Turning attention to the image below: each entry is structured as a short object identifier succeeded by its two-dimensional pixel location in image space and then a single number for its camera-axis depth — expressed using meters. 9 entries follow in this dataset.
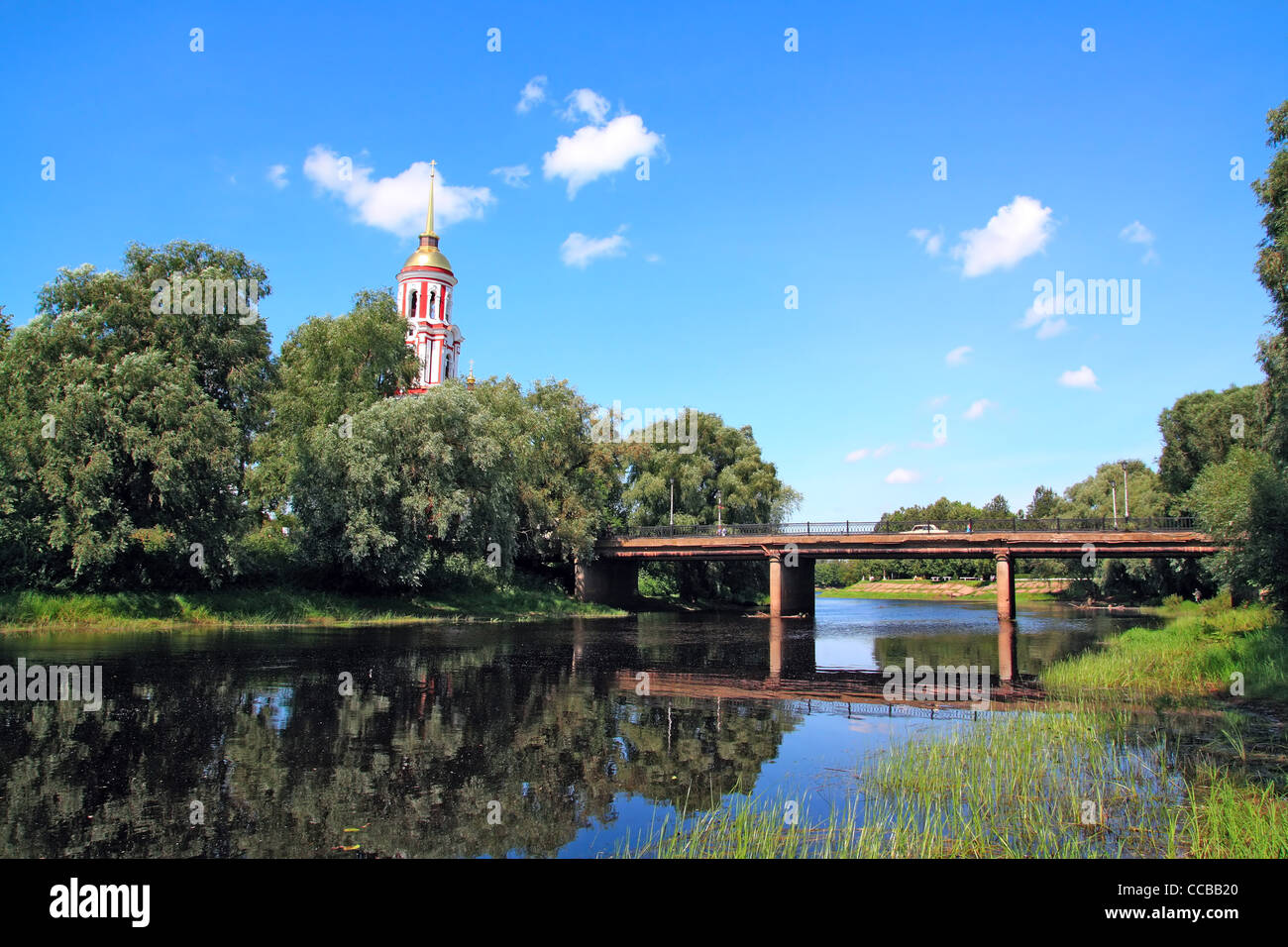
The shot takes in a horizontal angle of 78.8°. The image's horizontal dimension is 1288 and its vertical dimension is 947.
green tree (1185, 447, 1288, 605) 24.42
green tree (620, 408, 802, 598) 69.62
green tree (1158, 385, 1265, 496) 67.69
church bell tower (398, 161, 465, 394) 90.31
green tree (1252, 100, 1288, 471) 23.57
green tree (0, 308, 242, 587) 31.17
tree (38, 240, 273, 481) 35.00
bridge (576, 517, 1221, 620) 51.38
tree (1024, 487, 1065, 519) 143.36
